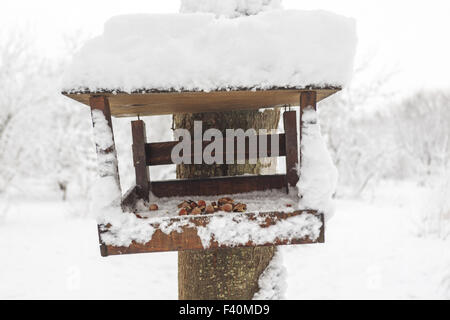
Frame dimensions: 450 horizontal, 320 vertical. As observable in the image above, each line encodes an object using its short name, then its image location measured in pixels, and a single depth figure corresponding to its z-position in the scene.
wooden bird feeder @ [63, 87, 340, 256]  0.62
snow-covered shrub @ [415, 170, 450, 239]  4.78
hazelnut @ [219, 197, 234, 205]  0.72
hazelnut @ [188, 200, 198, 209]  0.71
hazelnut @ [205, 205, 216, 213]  0.68
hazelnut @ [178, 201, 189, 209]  0.71
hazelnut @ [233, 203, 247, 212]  0.66
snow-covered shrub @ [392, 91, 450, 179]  12.55
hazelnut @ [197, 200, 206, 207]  0.71
